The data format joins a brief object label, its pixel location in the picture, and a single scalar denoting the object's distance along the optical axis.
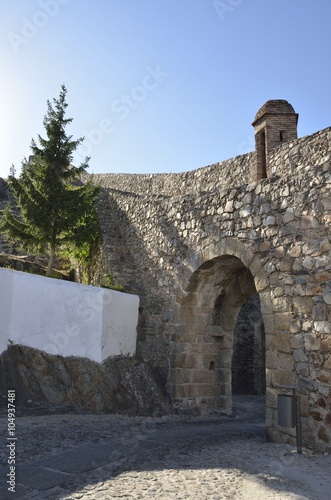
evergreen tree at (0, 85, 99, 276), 11.52
